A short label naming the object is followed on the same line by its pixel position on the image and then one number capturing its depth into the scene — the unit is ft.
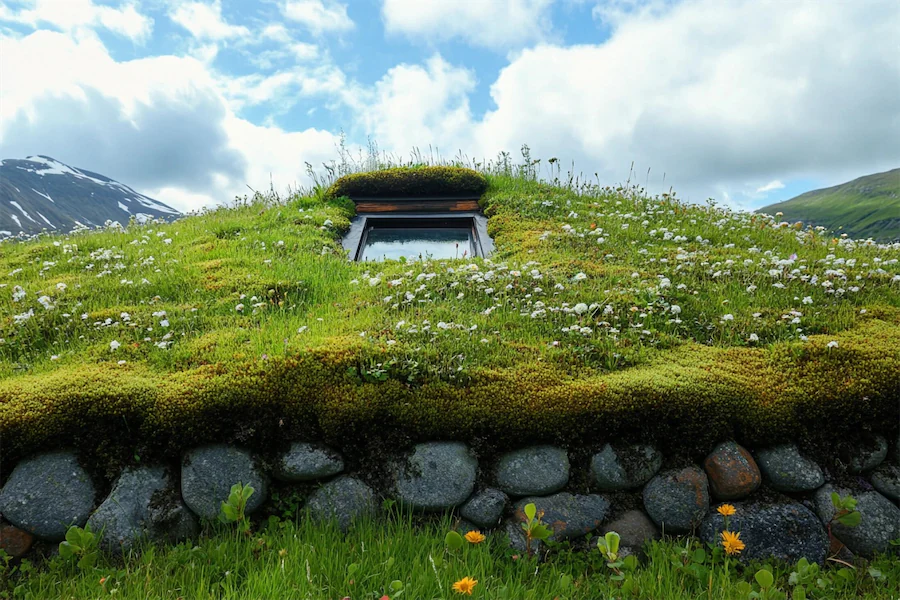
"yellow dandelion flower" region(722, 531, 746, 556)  10.20
